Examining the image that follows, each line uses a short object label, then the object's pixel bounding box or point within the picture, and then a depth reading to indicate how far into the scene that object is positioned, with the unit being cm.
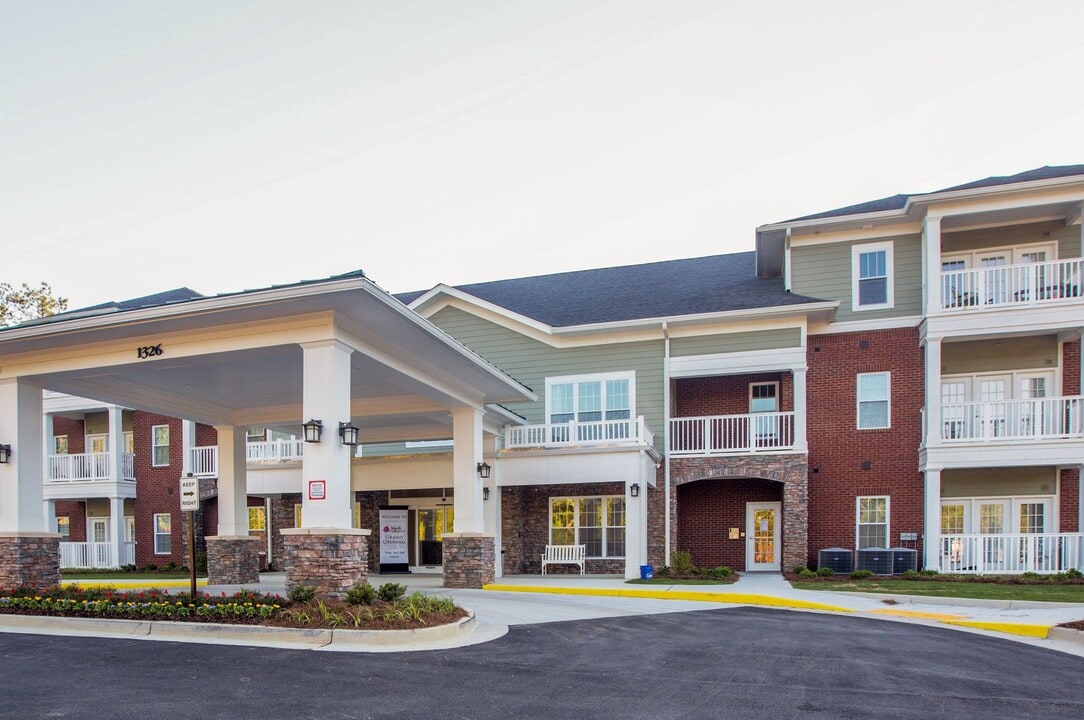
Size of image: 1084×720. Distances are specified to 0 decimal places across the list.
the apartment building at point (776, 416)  1828
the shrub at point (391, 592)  1086
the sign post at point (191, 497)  1055
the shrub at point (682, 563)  1893
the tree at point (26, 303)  3447
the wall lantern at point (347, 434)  1078
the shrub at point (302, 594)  1019
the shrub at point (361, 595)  1034
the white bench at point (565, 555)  2044
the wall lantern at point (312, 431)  1053
